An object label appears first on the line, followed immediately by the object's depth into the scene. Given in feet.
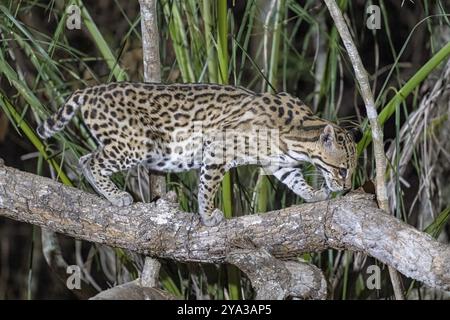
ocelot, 14.69
